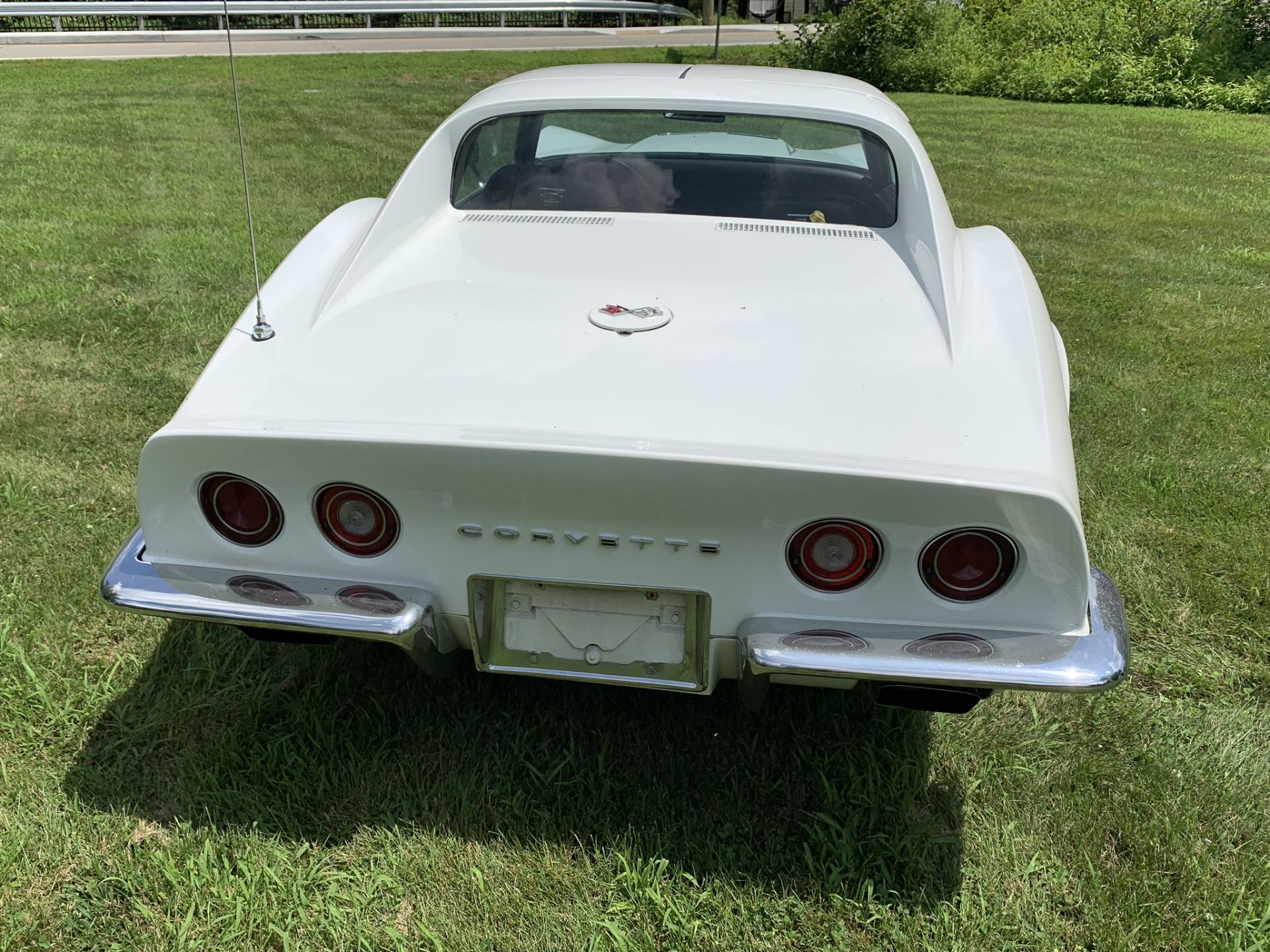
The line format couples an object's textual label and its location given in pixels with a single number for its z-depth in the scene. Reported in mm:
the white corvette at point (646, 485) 1799
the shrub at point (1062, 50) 13734
